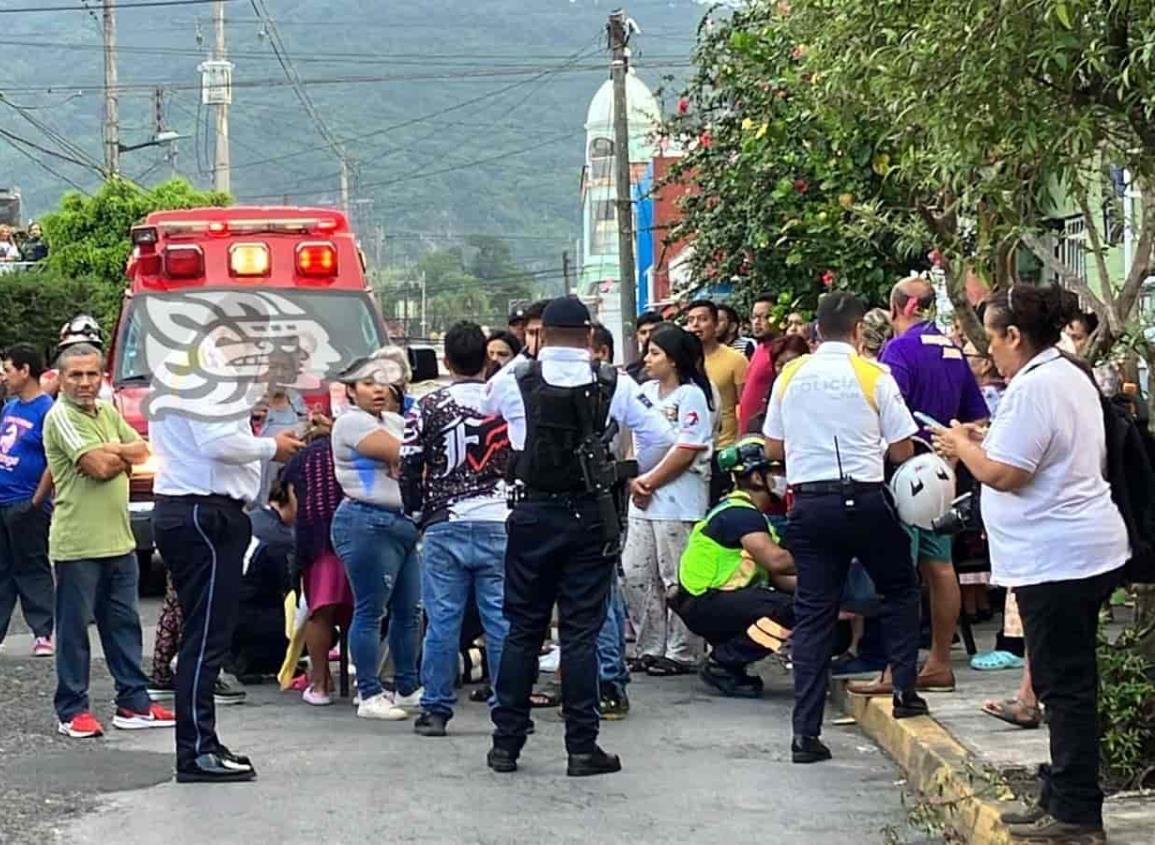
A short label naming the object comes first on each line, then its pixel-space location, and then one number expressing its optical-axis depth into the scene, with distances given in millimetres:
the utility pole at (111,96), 38188
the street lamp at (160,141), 40562
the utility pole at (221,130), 37844
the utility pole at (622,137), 29922
